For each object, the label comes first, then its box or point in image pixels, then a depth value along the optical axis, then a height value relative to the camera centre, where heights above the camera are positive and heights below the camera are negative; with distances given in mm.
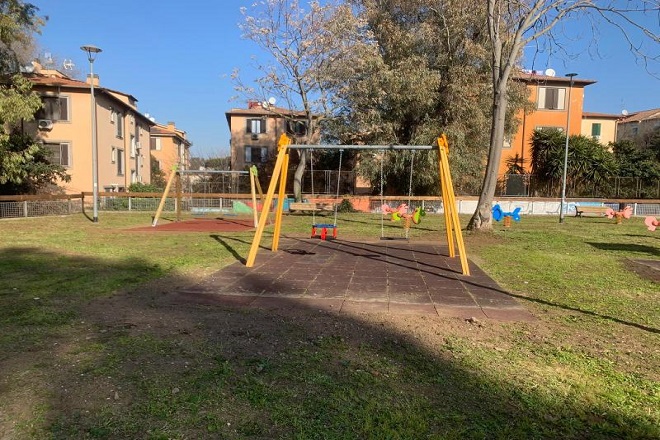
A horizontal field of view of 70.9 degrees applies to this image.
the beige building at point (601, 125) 42625 +6351
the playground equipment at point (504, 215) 16312 -859
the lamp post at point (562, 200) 20869 -342
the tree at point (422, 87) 21359 +4828
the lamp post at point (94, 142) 16375 +1515
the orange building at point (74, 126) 26891 +3283
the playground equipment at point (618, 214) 19823 -883
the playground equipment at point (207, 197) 18281 -626
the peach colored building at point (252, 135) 42375 +4690
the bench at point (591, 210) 23322 -846
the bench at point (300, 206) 18984 -803
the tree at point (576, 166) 28109 +1652
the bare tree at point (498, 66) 12664 +3529
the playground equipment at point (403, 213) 12689 -711
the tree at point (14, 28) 18141 +6175
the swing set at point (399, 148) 8109 +132
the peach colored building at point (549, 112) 33531 +5978
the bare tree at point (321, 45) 21391 +6623
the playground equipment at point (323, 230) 12250 -1128
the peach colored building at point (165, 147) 51781 +4264
